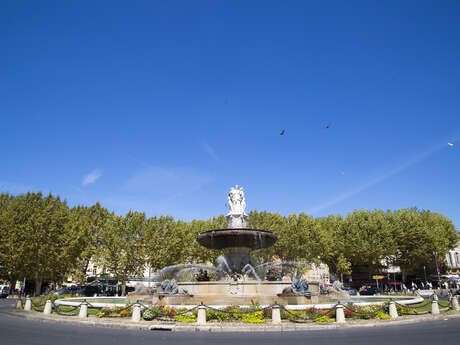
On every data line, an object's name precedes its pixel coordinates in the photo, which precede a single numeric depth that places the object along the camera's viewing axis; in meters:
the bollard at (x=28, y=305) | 18.59
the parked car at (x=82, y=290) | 31.67
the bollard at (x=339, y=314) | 12.88
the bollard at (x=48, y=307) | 16.64
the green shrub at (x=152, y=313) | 13.68
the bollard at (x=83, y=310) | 14.84
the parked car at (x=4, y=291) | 41.62
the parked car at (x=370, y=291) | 38.31
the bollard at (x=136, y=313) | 13.46
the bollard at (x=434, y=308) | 15.35
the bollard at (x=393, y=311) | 14.00
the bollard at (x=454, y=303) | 16.94
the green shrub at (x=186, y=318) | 13.37
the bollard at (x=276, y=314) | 12.62
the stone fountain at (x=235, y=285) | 16.77
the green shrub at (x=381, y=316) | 13.79
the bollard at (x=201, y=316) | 12.66
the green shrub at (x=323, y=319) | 13.09
